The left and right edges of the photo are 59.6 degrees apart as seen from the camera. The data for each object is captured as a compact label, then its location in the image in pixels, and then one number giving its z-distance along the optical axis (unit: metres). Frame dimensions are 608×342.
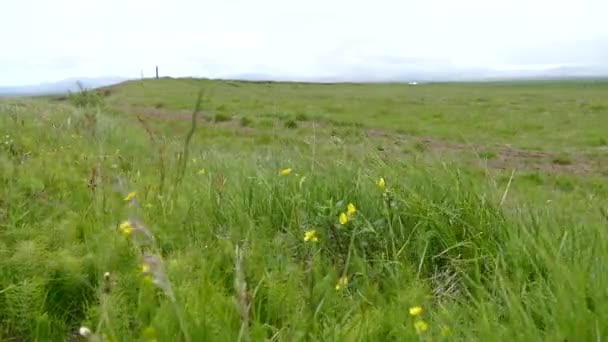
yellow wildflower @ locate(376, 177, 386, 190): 2.85
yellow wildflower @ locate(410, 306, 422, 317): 1.63
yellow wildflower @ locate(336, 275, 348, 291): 1.98
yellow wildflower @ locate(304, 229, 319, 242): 2.29
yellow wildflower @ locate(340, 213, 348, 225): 2.38
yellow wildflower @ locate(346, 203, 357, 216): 2.36
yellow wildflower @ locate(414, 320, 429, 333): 1.59
